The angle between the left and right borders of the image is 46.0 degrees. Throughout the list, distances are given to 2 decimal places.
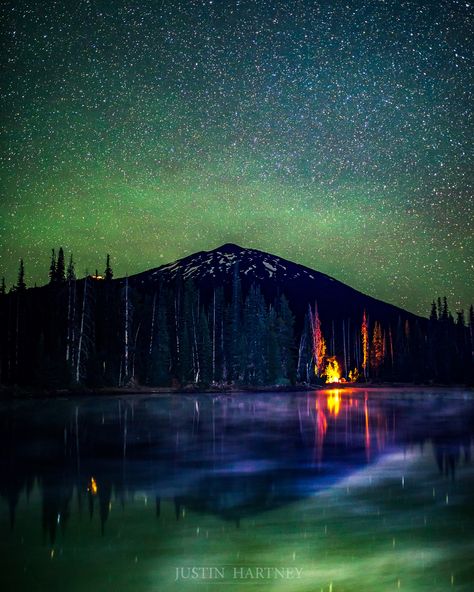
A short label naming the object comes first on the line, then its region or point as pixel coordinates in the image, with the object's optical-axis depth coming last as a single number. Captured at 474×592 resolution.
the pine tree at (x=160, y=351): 67.81
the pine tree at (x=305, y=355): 95.25
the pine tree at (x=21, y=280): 69.38
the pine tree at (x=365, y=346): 120.94
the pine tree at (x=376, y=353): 117.31
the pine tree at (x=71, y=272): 65.12
